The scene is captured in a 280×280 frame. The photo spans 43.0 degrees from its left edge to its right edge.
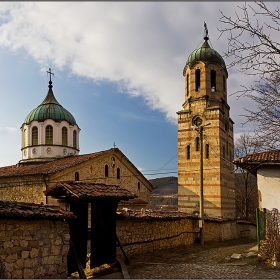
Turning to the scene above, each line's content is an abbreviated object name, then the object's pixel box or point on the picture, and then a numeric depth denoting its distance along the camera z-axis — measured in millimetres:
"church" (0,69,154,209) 22062
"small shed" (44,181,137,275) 8945
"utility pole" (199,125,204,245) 17670
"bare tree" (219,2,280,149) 7379
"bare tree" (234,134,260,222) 31842
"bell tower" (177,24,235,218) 25547
